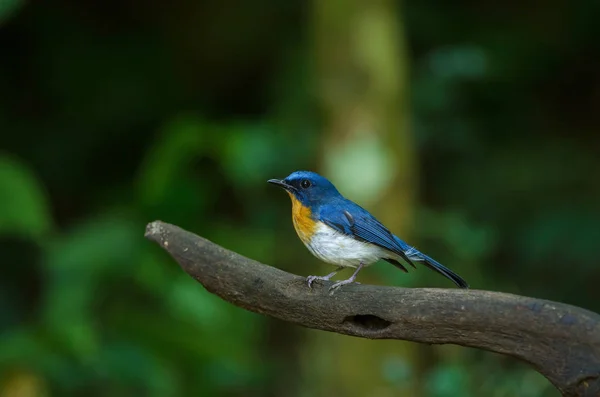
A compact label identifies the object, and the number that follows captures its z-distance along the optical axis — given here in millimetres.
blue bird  5156
